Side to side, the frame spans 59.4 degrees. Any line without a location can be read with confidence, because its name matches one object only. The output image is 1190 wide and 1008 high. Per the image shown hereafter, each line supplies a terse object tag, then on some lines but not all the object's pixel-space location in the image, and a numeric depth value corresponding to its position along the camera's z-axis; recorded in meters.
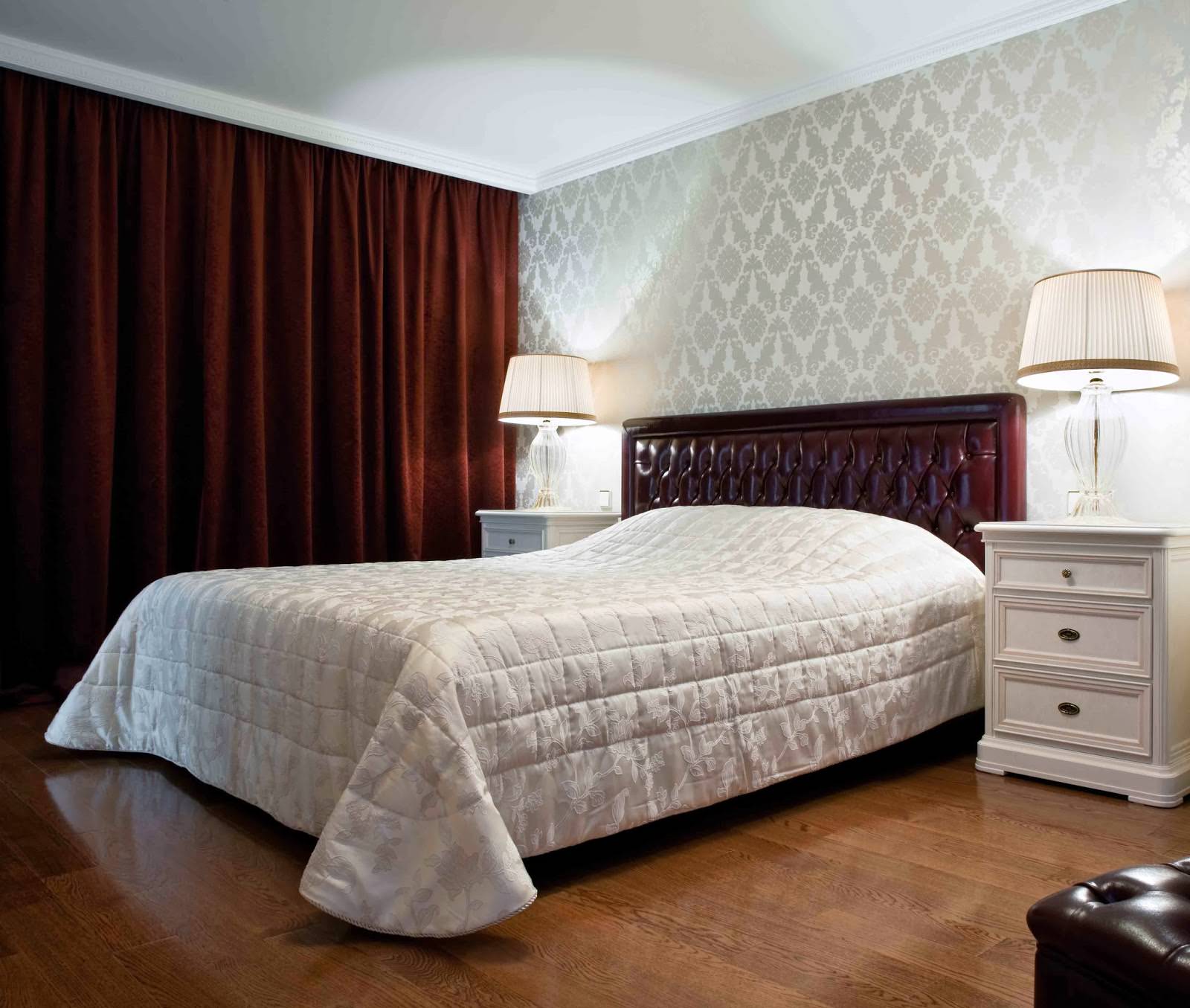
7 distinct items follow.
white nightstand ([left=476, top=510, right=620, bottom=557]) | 4.37
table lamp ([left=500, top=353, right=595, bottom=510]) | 4.53
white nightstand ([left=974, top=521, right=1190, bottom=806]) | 2.58
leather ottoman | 1.00
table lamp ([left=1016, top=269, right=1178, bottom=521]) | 2.82
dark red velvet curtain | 3.80
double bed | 1.78
